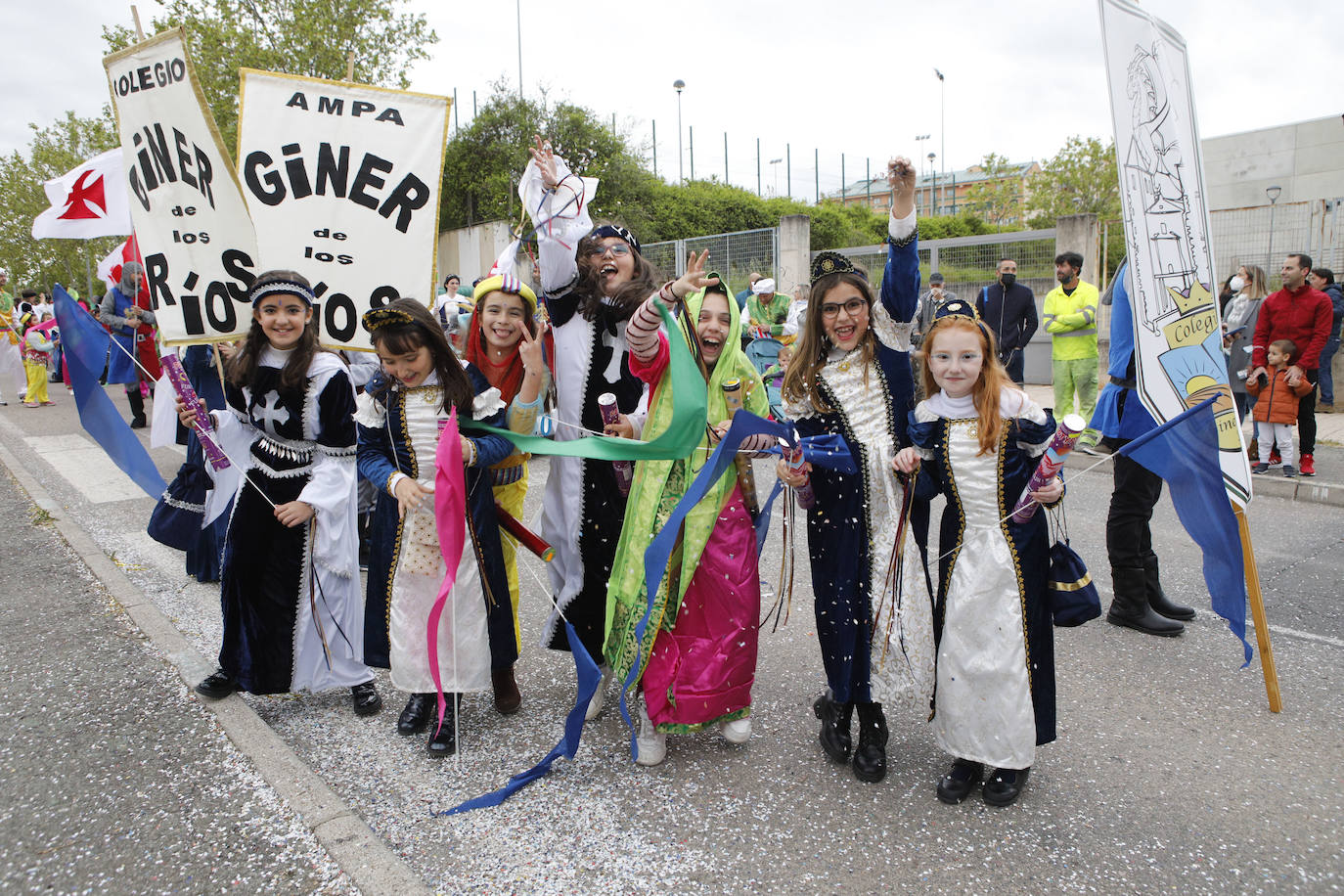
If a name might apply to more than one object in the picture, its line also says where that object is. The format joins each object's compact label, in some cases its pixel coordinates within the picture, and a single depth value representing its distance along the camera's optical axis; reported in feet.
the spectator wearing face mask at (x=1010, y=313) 32.22
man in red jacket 23.71
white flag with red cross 20.01
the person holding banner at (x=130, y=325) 24.40
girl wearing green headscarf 9.41
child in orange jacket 23.71
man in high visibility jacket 28.45
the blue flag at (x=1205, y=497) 8.45
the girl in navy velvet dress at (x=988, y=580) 8.48
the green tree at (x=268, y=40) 59.31
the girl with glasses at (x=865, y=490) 9.11
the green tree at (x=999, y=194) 123.44
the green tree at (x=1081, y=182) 102.94
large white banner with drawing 9.15
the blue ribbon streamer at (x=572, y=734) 8.84
